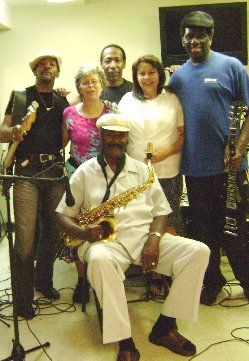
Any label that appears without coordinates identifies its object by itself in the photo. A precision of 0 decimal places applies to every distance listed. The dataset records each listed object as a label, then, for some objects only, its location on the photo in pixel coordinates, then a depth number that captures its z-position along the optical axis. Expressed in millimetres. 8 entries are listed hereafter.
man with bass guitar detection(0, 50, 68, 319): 2855
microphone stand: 2119
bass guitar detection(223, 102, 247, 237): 2787
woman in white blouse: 2955
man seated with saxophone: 2287
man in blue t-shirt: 2857
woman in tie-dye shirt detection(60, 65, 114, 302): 2955
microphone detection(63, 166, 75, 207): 2162
